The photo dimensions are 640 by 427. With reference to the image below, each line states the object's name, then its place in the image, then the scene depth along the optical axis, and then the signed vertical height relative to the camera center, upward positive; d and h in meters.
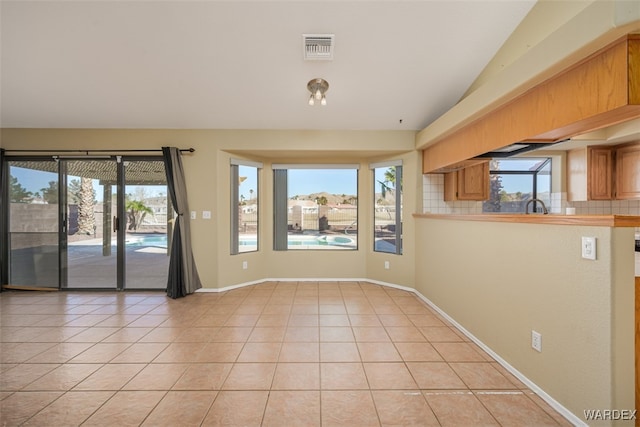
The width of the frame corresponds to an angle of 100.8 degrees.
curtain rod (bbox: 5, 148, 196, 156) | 4.12 +0.97
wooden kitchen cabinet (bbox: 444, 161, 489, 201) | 3.90 +0.42
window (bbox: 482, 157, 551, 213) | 4.58 +0.48
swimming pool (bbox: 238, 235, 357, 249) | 4.96 -0.57
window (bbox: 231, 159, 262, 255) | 4.52 +0.11
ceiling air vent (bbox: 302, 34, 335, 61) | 2.68 +1.73
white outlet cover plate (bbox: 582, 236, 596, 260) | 1.52 -0.21
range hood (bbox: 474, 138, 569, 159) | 2.30 +0.60
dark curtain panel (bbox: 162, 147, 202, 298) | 4.02 -0.37
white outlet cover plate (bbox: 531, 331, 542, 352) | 1.88 -0.93
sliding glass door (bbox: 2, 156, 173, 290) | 4.26 -0.06
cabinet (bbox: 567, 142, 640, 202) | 3.83 +0.58
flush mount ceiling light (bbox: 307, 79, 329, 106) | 3.22 +1.55
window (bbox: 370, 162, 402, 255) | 4.46 +0.08
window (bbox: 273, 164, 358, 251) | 4.93 +0.06
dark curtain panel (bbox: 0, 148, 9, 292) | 4.20 -0.13
